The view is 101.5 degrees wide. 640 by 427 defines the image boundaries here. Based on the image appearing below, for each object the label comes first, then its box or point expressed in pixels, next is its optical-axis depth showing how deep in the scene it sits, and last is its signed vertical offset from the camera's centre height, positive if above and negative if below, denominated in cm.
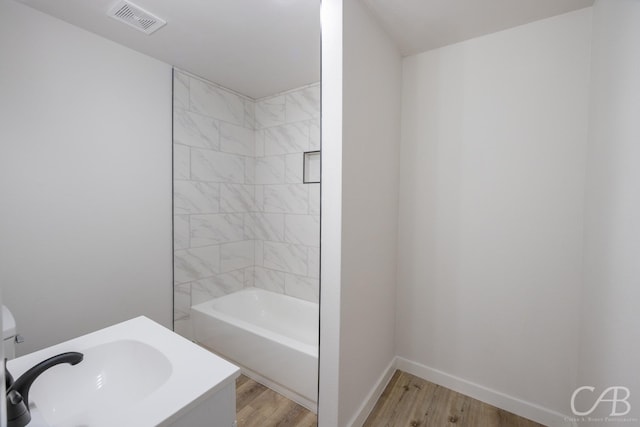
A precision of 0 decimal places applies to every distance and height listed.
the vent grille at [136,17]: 142 +107
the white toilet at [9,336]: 89 -48
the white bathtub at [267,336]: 169 -102
